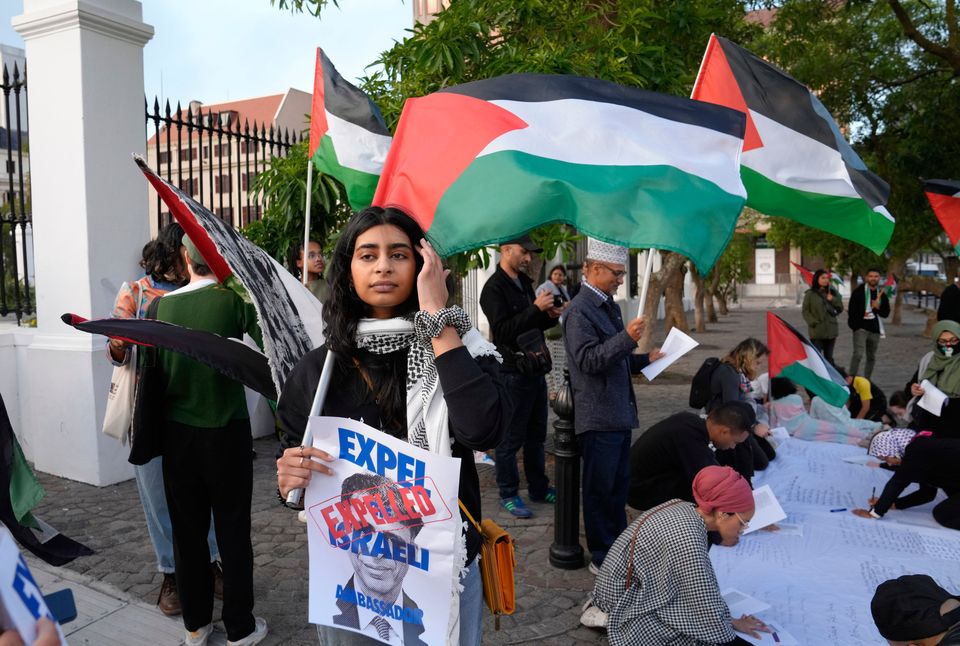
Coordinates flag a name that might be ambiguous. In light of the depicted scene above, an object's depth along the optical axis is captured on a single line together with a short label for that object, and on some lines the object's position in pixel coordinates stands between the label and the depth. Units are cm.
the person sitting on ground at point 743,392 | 591
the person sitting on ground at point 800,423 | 796
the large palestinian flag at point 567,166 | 264
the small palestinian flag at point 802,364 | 748
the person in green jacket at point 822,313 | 1120
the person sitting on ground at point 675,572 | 325
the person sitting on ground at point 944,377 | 640
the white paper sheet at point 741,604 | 394
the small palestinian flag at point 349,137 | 474
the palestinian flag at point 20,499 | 253
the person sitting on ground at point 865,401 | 853
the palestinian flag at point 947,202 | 639
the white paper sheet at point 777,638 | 369
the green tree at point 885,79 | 1348
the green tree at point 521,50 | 600
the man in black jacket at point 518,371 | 559
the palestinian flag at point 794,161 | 403
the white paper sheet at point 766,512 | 518
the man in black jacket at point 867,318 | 1180
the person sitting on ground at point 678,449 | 487
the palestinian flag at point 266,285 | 228
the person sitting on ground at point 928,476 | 524
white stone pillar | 580
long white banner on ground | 410
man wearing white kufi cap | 434
